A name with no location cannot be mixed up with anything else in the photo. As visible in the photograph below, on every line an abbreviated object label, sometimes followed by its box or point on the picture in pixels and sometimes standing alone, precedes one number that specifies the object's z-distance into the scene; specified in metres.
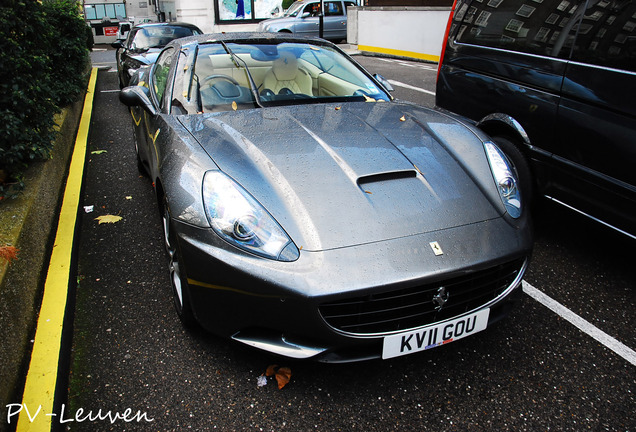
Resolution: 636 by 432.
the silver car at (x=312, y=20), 16.66
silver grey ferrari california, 1.94
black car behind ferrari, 7.54
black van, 2.75
